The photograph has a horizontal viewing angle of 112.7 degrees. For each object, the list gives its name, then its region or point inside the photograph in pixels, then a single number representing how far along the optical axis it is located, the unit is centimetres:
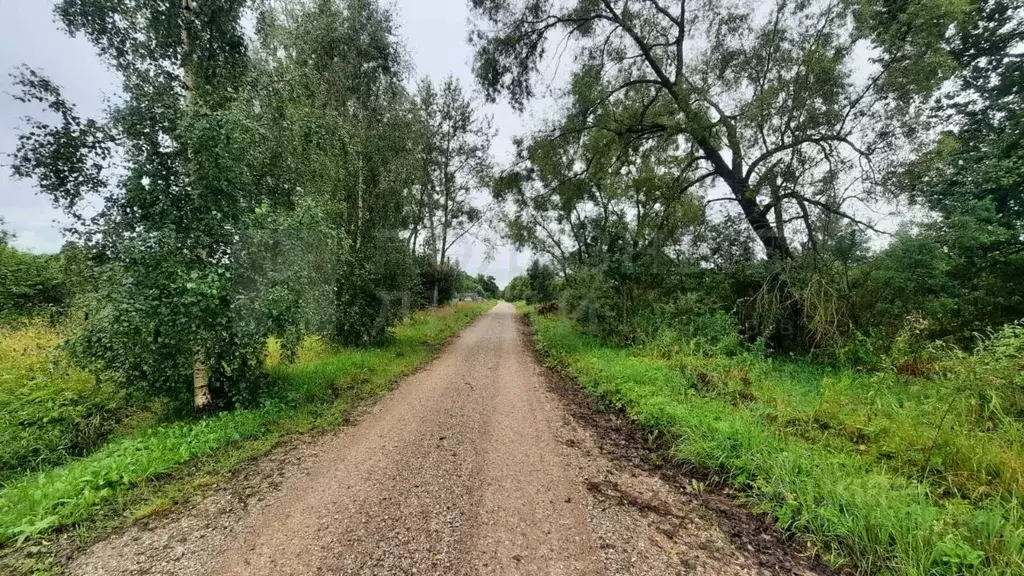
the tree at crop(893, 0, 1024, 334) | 619
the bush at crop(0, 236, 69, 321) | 1034
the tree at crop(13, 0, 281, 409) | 429
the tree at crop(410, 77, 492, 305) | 1509
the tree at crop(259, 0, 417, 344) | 852
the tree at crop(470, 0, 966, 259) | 711
